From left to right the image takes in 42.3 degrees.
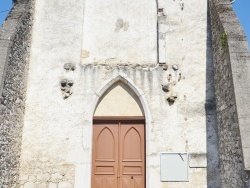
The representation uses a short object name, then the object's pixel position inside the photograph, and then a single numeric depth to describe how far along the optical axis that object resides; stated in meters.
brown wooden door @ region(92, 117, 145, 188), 7.17
